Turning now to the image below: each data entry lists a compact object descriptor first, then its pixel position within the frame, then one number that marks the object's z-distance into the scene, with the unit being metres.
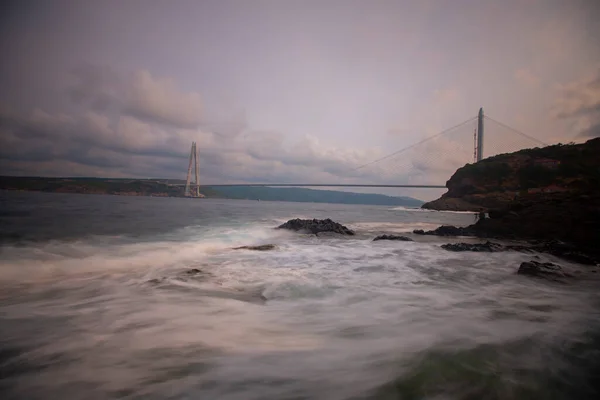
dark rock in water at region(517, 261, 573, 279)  4.88
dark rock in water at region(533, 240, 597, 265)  6.29
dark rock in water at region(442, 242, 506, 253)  7.46
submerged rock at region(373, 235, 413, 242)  10.02
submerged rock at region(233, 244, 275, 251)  7.71
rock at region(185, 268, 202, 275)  4.80
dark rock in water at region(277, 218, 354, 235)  11.95
